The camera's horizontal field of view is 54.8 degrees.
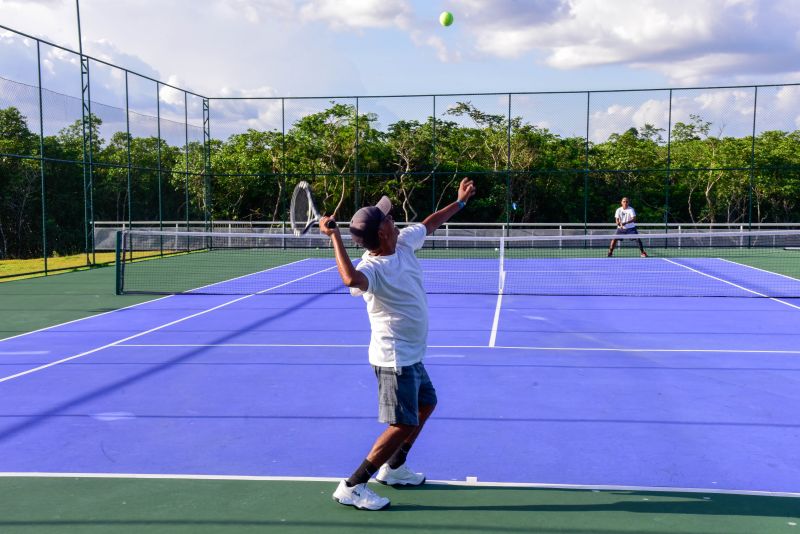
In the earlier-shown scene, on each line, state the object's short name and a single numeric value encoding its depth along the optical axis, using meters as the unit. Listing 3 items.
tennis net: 15.51
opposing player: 21.39
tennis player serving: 4.20
